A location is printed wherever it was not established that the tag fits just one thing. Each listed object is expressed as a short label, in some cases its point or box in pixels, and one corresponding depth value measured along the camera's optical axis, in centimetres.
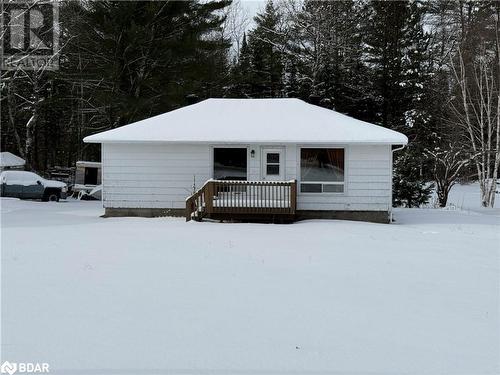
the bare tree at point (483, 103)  2306
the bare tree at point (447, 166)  2551
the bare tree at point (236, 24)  3906
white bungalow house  1534
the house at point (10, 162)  3246
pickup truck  2370
